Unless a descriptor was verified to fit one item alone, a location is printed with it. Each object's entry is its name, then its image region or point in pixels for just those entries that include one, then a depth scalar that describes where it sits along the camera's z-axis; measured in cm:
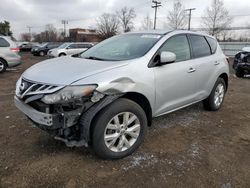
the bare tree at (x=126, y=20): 4100
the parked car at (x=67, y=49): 1427
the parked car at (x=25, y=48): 2689
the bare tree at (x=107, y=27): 4035
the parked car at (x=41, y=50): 1969
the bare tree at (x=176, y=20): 3137
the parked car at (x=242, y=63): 740
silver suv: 207
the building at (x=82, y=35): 4663
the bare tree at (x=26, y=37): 7667
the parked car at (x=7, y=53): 780
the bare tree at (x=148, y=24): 3632
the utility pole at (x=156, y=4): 3233
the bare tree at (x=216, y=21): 2748
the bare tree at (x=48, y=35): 6008
